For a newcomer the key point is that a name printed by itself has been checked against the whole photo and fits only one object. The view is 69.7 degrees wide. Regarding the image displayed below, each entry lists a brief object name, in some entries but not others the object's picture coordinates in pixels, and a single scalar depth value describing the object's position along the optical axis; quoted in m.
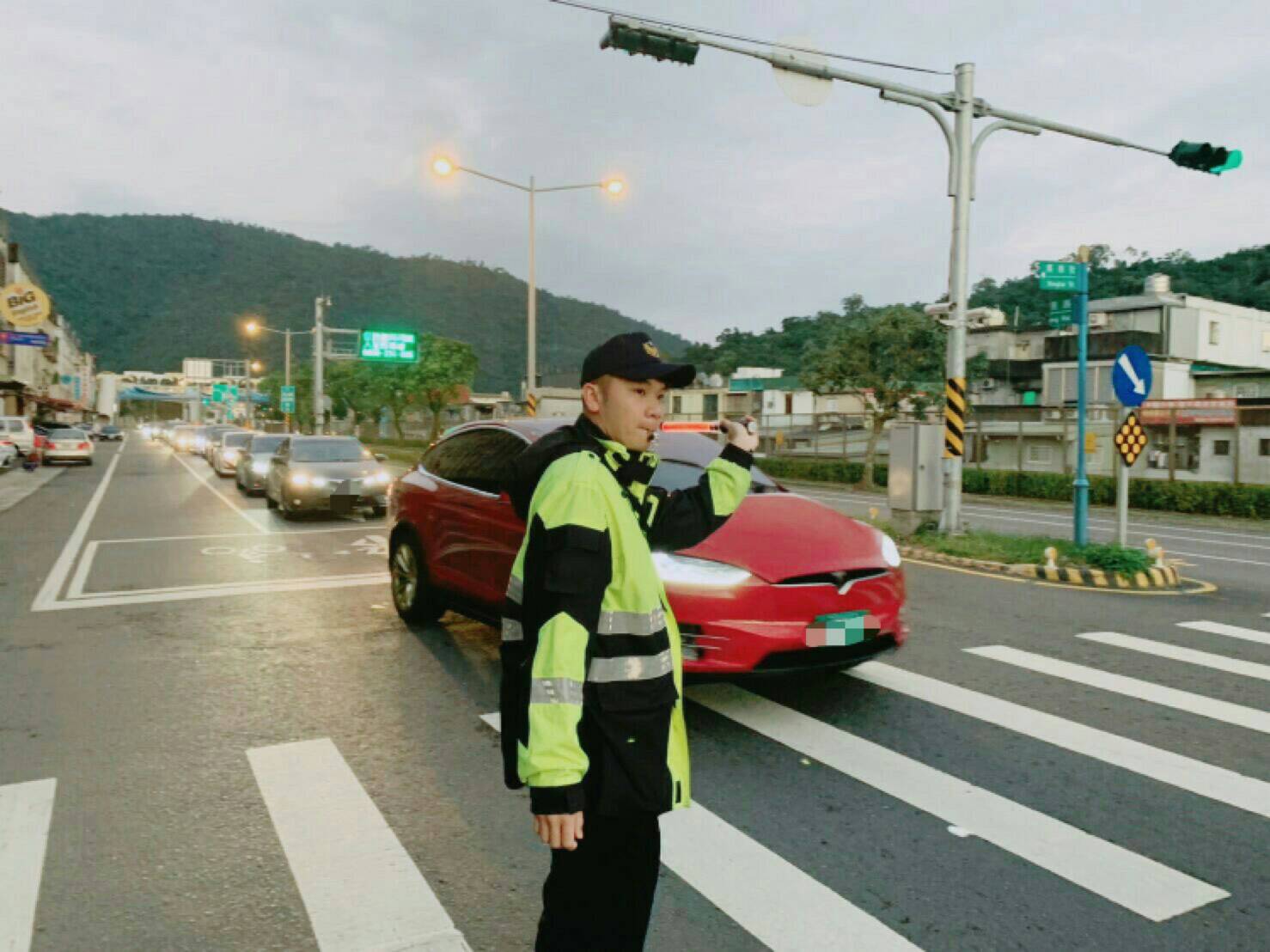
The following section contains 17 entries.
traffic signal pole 12.05
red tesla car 4.77
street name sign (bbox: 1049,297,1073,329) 12.21
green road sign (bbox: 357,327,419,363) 44.35
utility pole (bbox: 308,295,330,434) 42.09
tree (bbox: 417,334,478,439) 58.53
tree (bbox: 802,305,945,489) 29.75
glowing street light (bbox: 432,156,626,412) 21.91
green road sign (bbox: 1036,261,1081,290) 11.87
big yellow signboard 30.31
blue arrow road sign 10.90
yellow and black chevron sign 12.31
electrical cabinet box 12.78
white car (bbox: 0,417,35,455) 33.47
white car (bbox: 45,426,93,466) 36.44
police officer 2.03
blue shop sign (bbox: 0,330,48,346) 27.44
